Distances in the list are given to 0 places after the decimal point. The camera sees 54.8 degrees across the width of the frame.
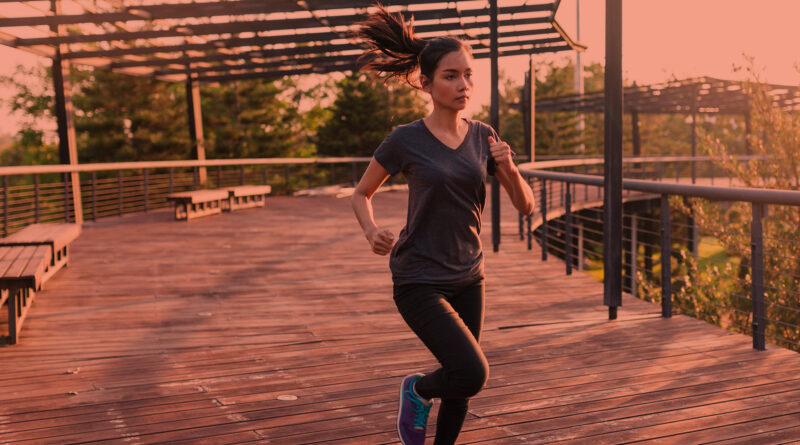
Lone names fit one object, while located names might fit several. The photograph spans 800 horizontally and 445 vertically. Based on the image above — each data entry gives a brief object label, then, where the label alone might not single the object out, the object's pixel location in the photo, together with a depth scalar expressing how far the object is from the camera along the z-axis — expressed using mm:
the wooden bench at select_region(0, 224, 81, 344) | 4996
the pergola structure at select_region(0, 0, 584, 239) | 11953
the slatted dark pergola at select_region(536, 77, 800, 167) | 24688
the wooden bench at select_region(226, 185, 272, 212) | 15500
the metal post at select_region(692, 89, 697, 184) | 24556
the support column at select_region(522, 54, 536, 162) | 10430
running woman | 2617
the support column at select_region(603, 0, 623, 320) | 5109
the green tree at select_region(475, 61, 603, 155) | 51094
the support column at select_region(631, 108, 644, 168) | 28089
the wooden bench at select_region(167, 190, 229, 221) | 13273
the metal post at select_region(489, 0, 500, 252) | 8406
